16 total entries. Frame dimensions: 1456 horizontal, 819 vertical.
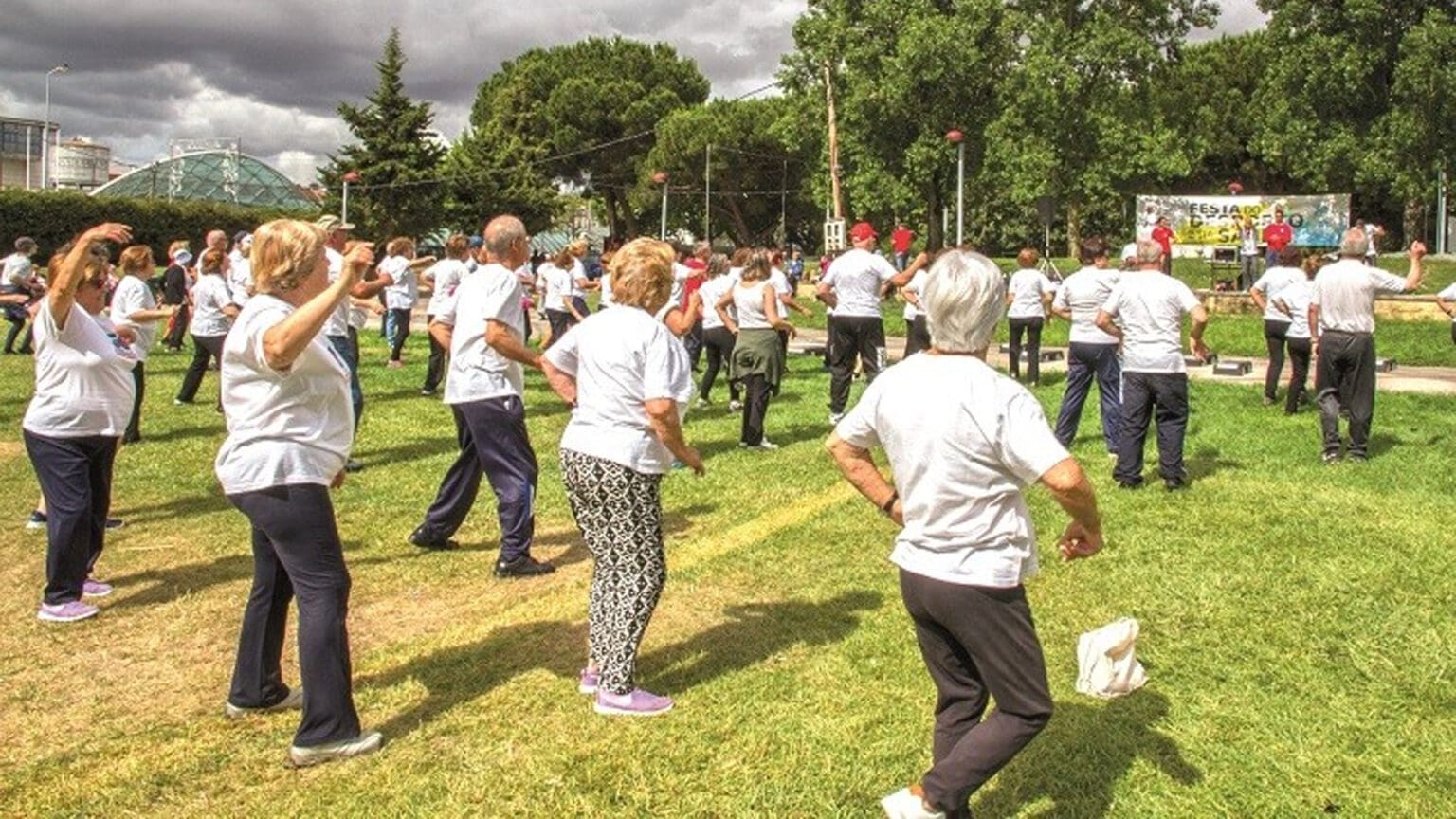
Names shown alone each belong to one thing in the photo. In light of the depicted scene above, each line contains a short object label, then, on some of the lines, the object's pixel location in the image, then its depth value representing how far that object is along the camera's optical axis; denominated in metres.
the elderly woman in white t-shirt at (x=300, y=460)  3.87
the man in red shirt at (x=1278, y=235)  17.44
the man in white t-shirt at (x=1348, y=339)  9.19
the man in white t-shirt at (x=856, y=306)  11.03
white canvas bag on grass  3.80
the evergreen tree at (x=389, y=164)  47.19
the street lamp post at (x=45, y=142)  64.90
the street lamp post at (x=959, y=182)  28.34
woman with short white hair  3.11
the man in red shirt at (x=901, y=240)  14.60
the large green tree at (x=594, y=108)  62.03
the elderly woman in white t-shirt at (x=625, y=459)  4.32
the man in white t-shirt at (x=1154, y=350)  8.14
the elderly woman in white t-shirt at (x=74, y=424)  5.62
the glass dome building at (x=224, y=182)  74.19
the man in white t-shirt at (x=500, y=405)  6.16
